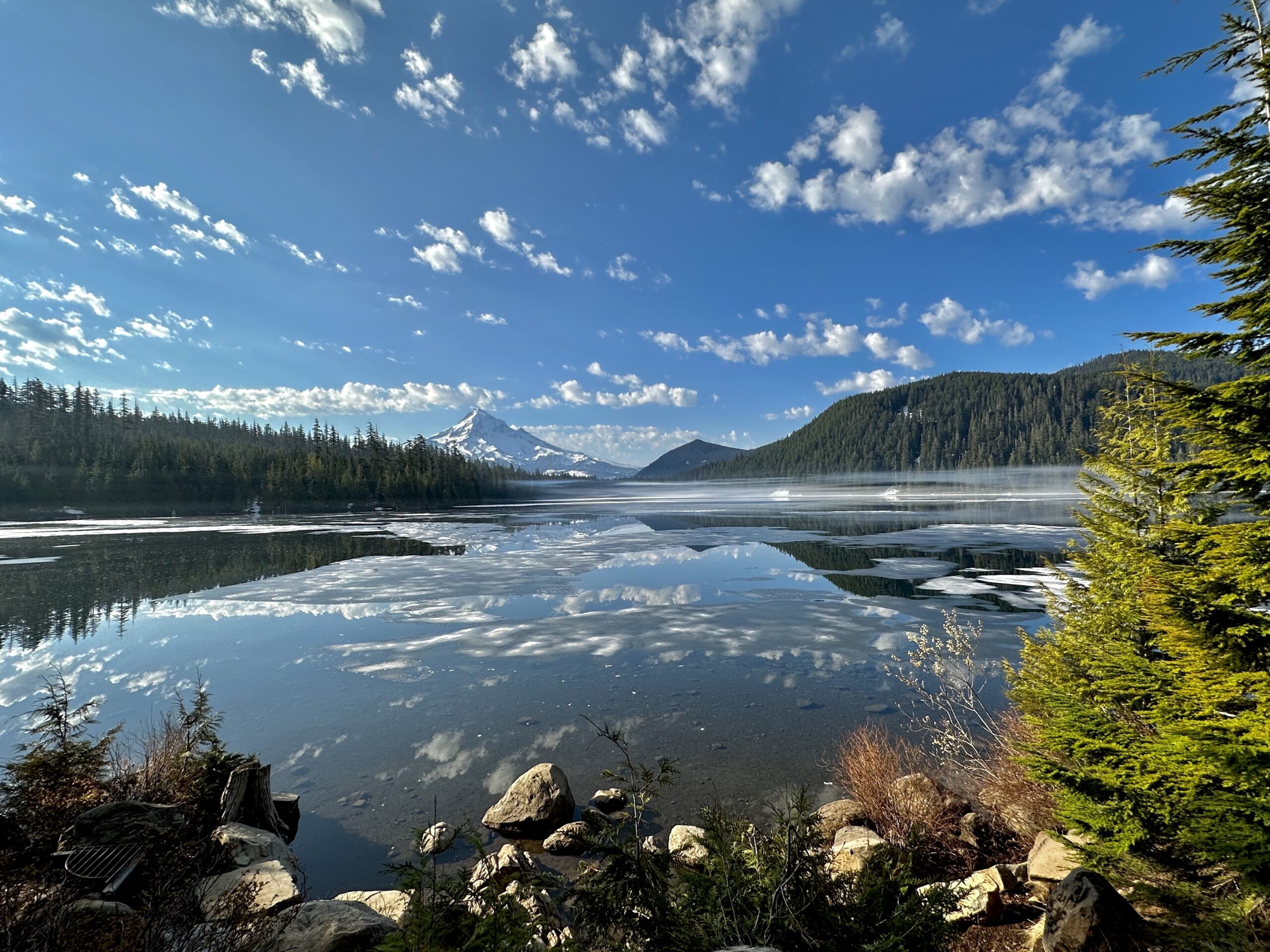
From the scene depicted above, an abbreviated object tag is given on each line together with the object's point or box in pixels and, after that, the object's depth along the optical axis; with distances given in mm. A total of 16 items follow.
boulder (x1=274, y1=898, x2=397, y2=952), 4211
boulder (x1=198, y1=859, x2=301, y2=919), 4574
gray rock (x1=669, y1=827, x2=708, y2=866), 6191
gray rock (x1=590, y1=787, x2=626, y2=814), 8328
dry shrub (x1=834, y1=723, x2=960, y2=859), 7102
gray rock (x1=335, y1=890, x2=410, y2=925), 5676
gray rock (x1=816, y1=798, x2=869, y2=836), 7559
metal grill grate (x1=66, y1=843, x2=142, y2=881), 5430
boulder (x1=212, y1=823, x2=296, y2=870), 6098
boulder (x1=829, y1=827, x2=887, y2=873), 6109
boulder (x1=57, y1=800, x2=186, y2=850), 5777
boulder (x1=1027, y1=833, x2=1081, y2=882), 5633
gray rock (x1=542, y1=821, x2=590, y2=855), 7352
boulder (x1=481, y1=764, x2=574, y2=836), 7750
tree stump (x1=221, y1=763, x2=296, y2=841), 7070
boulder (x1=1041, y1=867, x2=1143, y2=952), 3889
